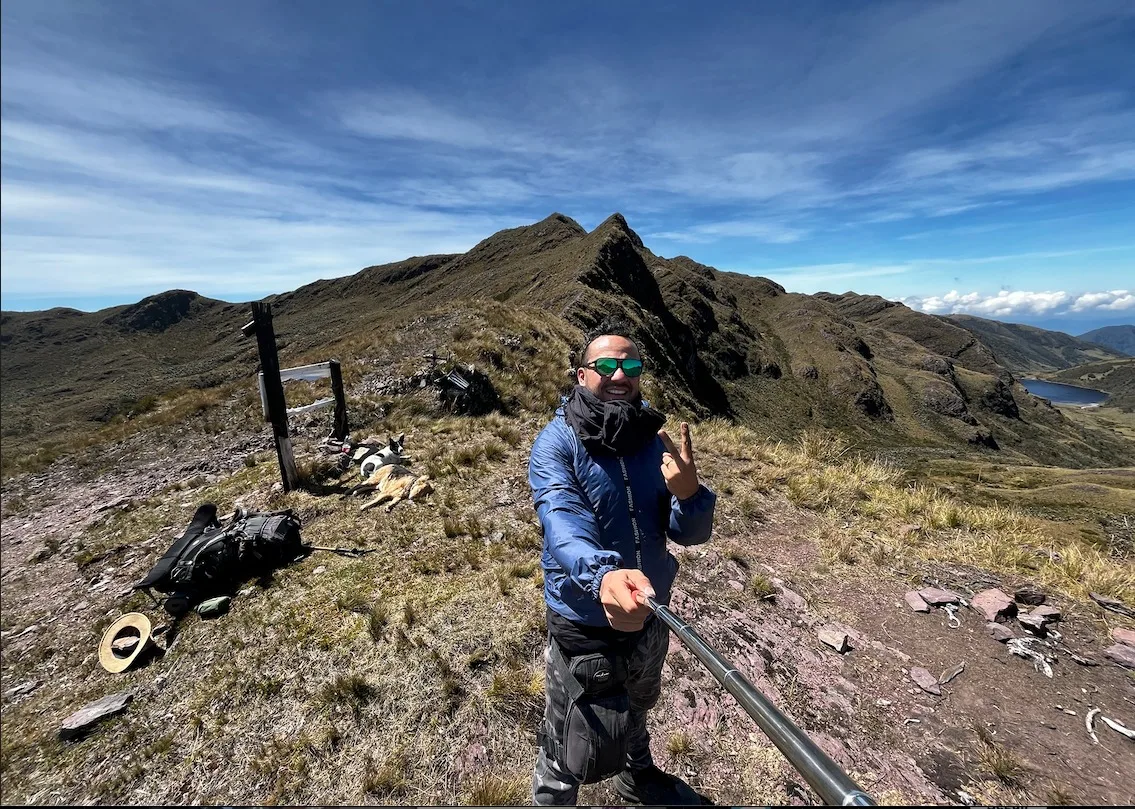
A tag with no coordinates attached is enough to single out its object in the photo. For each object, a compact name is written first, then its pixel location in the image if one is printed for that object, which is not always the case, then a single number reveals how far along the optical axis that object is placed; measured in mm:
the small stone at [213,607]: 5445
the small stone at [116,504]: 8836
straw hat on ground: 4805
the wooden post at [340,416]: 10805
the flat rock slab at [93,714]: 4055
